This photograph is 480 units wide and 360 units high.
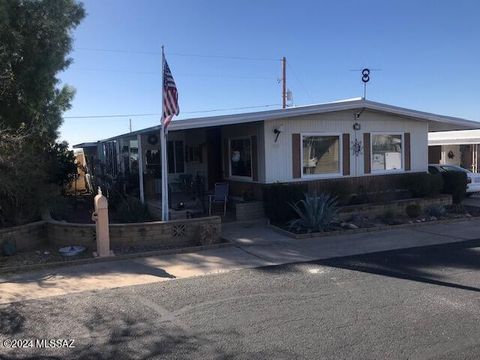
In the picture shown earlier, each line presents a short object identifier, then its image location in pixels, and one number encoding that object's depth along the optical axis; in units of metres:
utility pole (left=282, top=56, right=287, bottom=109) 31.98
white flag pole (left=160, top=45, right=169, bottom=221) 10.05
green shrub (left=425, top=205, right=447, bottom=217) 12.59
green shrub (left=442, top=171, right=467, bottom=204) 14.81
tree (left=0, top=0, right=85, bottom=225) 9.54
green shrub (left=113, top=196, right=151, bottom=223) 11.77
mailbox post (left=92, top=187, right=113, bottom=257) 8.45
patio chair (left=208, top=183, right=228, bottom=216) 12.65
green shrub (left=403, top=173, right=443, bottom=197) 13.91
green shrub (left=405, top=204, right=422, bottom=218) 12.72
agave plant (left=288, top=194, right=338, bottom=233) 10.63
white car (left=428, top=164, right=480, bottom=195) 16.71
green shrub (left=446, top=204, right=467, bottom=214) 13.05
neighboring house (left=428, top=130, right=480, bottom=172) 27.77
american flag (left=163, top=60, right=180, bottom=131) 9.96
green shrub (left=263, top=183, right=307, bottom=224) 11.59
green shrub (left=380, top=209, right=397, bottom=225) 12.10
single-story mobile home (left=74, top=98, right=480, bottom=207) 12.66
